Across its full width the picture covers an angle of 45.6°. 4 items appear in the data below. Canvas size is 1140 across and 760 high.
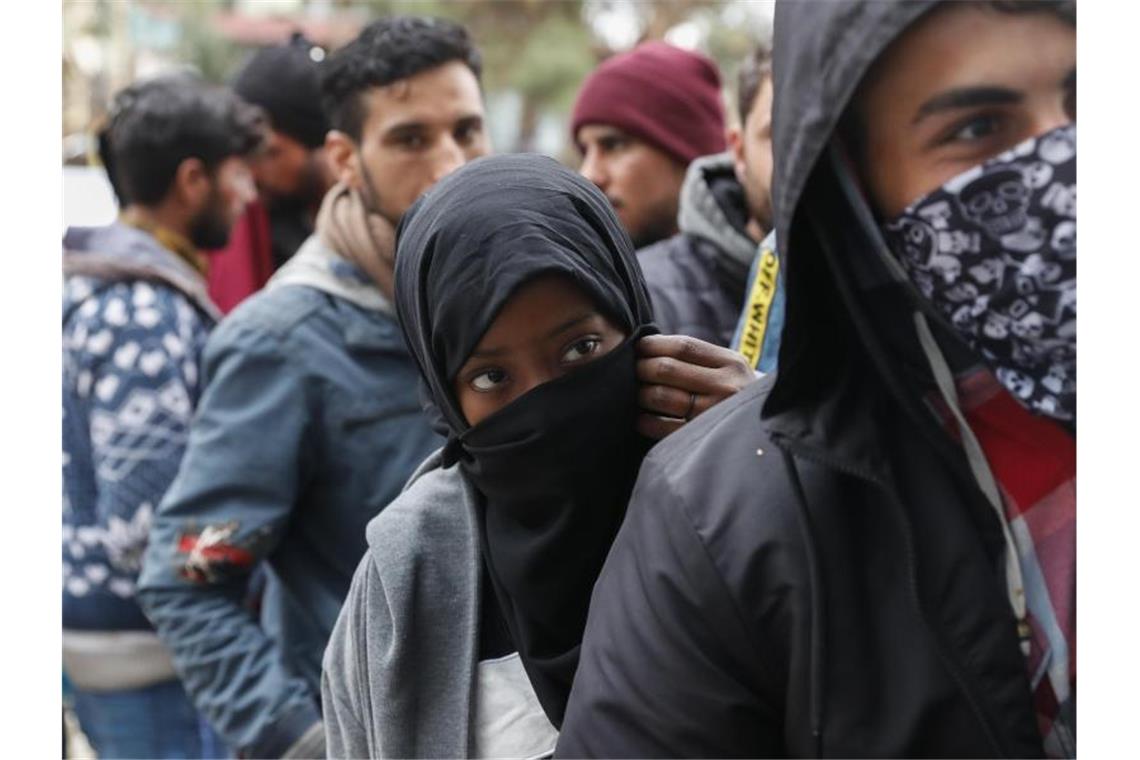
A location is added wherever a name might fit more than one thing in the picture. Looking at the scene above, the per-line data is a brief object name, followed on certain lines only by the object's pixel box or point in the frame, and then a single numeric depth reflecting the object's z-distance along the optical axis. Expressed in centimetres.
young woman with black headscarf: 176
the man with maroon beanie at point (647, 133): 389
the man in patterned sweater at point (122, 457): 321
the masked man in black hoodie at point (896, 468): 119
